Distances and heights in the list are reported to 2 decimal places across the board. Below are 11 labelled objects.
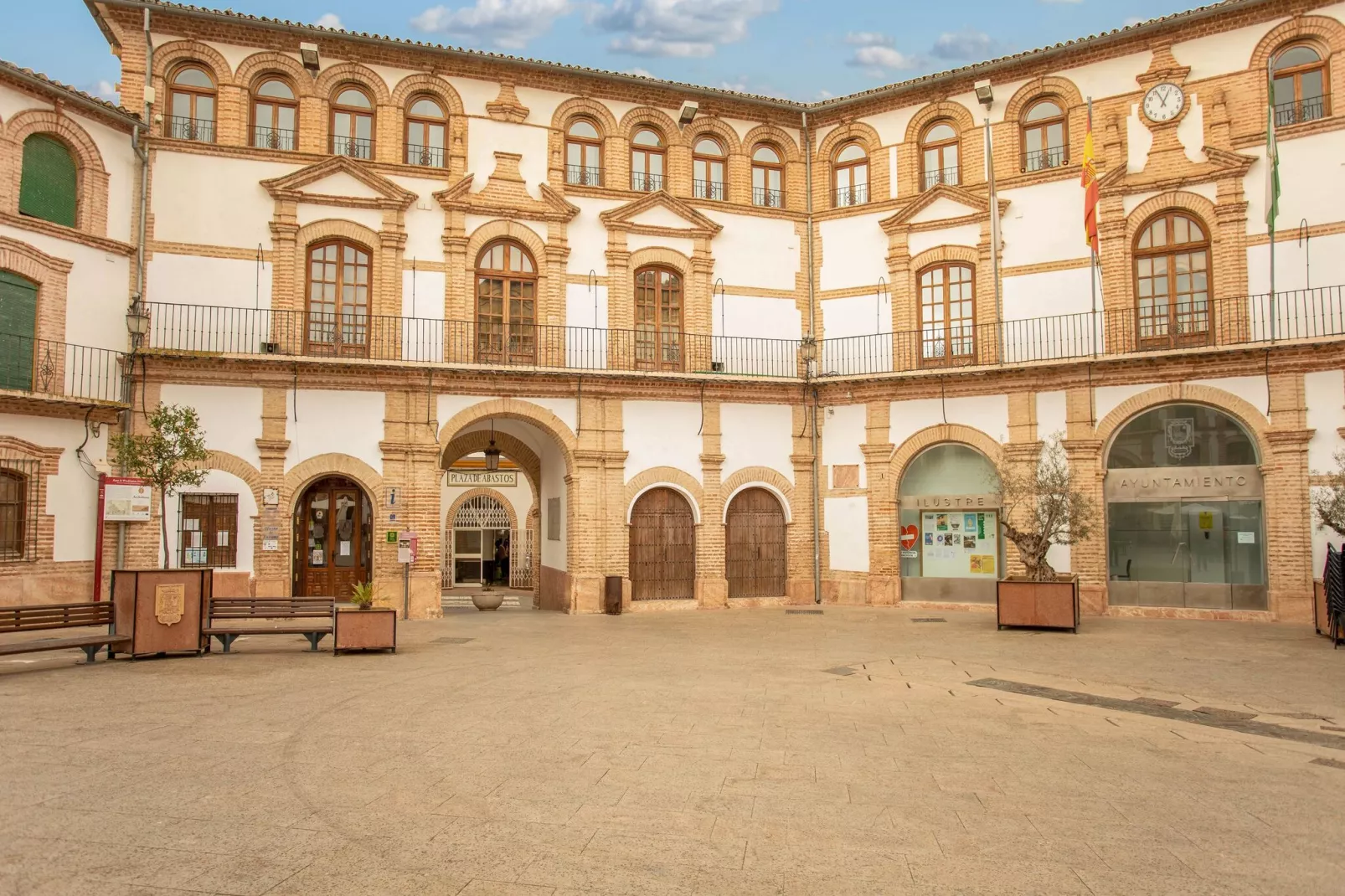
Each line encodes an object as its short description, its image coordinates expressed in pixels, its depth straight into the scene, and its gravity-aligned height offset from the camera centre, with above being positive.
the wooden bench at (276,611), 12.52 -1.37
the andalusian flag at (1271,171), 16.61 +5.77
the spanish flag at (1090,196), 18.02 +5.80
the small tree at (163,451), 13.42 +0.81
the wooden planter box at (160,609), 11.65 -1.21
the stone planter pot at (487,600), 20.77 -1.96
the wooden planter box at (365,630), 12.46 -1.56
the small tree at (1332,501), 14.60 +0.12
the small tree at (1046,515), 15.93 -0.11
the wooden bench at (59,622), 10.65 -1.29
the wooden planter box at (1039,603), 15.33 -1.51
